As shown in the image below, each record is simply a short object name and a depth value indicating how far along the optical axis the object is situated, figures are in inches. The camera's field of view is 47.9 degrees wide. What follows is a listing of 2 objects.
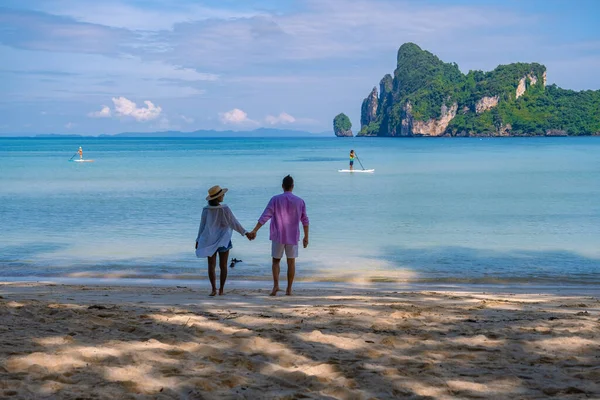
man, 319.0
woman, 319.0
